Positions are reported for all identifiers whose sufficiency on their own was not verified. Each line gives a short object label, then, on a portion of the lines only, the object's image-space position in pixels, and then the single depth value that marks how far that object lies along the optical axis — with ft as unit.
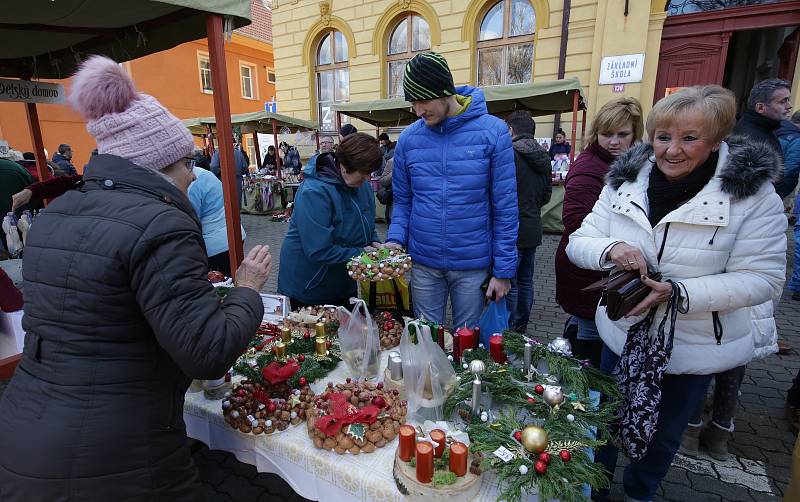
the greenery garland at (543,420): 3.64
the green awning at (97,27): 7.85
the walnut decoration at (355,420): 4.35
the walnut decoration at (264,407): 4.80
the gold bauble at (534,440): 3.89
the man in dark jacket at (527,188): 11.44
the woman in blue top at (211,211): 10.29
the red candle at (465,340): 5.60
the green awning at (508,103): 23.89
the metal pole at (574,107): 23.75
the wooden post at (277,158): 36.86
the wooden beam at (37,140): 12.71
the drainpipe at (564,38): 29.09
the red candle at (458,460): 3.79
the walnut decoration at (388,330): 6.47
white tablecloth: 4.03
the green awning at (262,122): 36.01
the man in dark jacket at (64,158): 29.77
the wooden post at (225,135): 7.18
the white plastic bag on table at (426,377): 4.76
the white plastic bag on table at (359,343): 5.69
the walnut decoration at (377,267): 6.46
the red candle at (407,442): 3.93
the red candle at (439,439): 4.00
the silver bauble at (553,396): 4.58
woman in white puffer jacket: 4.63
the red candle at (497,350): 5.46
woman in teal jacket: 7.53
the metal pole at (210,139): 44.12
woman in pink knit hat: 3.39
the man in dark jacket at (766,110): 9.52
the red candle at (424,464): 3.68
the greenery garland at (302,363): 5.63
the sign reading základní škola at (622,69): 27.30
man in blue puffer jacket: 6.95
